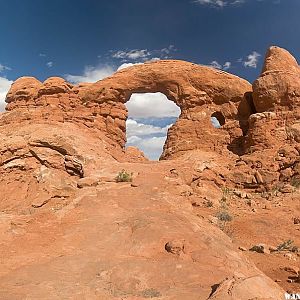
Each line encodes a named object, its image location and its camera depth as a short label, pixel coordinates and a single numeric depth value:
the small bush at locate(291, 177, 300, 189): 16.73
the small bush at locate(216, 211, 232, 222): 13.47
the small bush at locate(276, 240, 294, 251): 11.52
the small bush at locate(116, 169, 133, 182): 14.47
